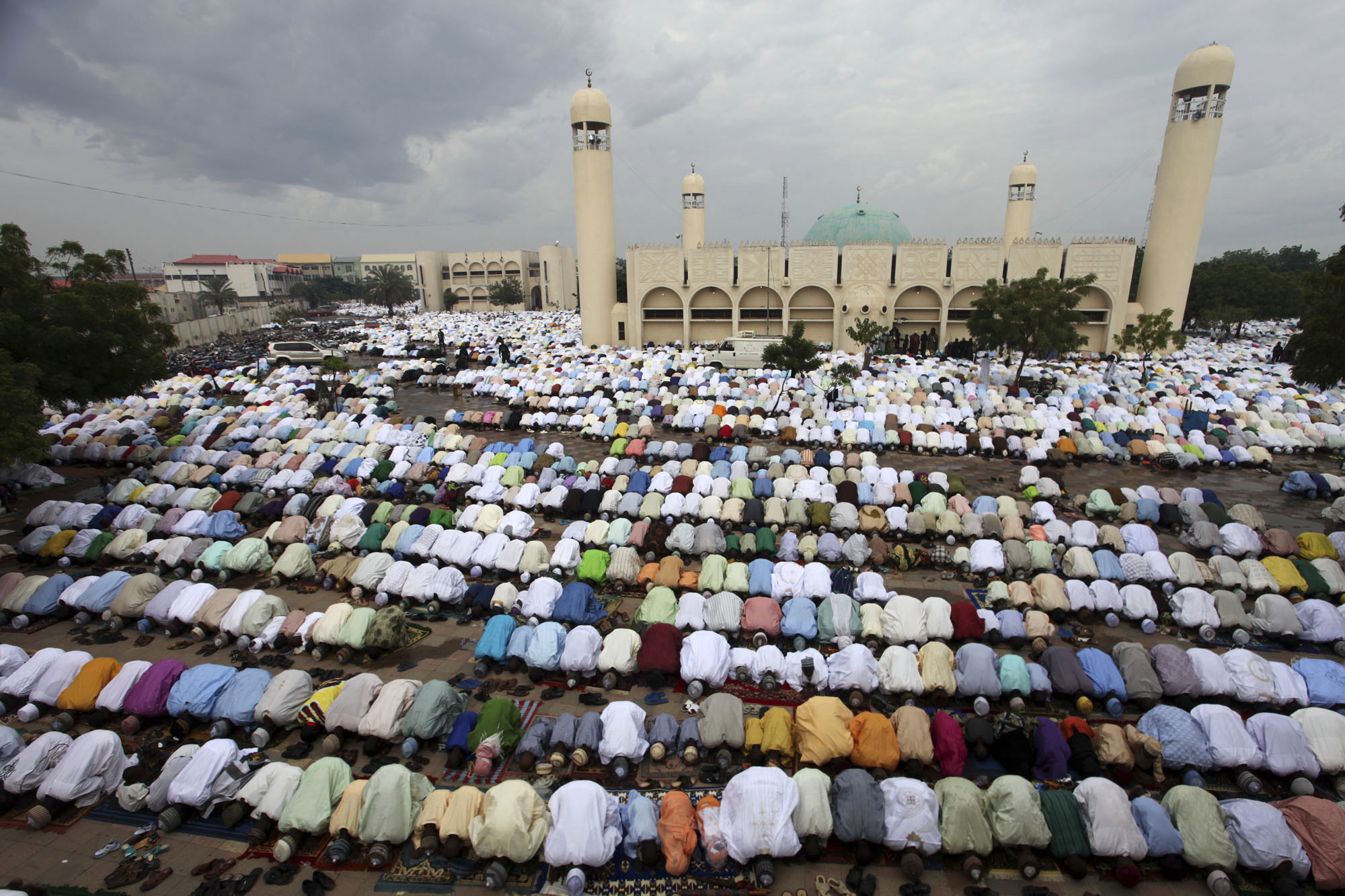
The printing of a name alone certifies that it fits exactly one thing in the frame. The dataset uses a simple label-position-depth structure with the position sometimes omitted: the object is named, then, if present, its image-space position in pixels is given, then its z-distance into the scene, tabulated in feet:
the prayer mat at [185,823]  20.13
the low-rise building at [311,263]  386.38
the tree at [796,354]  68.59
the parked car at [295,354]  98.63
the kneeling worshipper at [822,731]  21.56
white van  94.32
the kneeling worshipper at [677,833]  18.43
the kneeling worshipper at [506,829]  18.29
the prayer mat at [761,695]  26.05
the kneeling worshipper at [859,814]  18.66
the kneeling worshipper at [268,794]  19.58
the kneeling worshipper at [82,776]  20.56
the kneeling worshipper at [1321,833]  17.40
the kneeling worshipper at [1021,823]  18.39
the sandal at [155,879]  18.25
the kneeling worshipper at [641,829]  18.48
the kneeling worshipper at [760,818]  18.35
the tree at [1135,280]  126.72
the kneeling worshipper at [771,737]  22.03
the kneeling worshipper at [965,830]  18.15
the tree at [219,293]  184.24
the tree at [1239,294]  120.47
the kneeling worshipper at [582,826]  18.29
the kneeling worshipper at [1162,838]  17.95
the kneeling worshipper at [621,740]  21.80
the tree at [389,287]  209.15
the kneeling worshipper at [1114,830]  17.92
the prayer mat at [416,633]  30.42
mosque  97.66
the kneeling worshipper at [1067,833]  18.22
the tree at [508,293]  194.90
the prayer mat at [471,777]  22.04
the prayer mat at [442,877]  18.44
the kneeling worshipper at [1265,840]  17.57
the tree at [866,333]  94.73
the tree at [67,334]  37.50
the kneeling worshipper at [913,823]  18.63
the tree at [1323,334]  42.73
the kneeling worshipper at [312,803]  19.16
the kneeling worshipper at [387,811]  18.90
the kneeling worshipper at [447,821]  18.62
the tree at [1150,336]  83.76
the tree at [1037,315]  73.36
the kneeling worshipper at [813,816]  18.78
